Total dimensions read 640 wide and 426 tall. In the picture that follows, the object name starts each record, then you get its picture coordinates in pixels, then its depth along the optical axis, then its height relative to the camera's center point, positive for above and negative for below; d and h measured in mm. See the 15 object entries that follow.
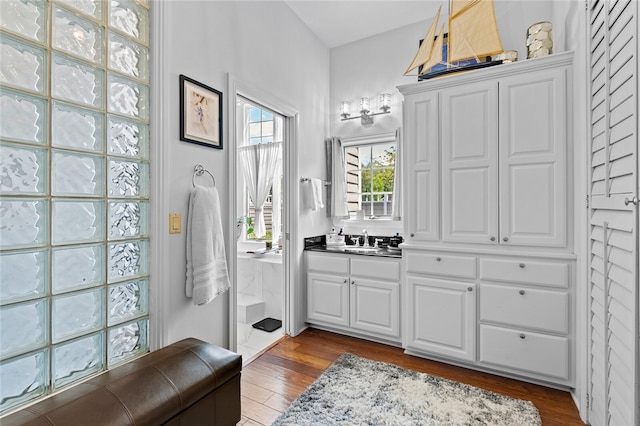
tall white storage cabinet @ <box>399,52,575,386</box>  2131 -46
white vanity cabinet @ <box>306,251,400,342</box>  2785 -757
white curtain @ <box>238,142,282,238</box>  3990 +570
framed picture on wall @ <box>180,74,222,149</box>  1913 +650
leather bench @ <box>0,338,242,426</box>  1066 -700
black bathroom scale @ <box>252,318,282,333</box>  3237 -1195
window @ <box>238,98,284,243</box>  4008 +606
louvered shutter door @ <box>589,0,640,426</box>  1188 -1
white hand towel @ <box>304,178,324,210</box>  3152 +200
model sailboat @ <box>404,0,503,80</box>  1964 +1183
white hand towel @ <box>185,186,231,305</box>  1900 -208
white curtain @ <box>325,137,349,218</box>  3518 +361
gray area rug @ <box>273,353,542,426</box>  1818 -1201
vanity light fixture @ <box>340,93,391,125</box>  3311 +1153
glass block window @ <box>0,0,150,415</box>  1233 +98
